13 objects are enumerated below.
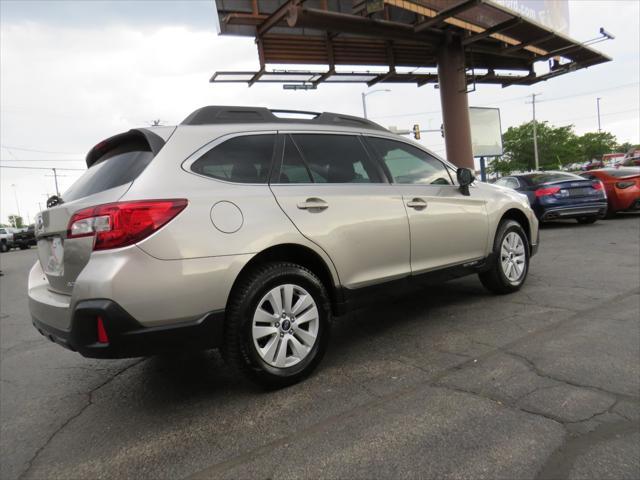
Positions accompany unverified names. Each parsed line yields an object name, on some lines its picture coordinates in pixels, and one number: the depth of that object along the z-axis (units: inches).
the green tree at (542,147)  2564.0
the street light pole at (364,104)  1442.7
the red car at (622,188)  453.7
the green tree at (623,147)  3661.4
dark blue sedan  416.2
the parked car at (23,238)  1314.0
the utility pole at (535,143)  2363.4
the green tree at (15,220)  4558.3
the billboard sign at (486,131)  842.8
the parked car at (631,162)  817.3
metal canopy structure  438.3
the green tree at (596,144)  2891.2
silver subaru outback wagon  100.0
